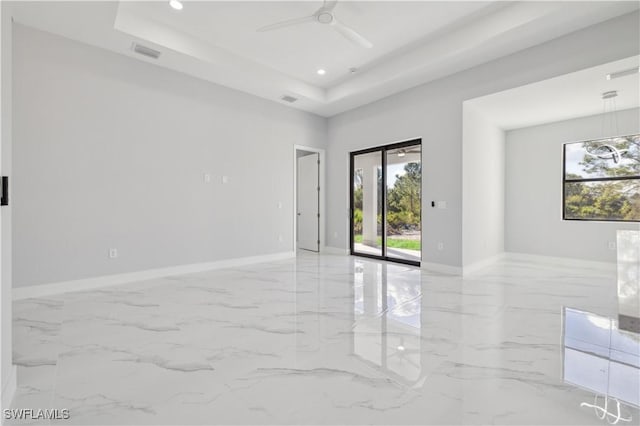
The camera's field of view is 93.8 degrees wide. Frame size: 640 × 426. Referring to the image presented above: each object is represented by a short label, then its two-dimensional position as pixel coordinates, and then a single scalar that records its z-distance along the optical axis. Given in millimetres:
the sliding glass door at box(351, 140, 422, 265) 5516
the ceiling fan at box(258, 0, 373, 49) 3180
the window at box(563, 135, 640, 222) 4980
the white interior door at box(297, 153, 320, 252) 7074
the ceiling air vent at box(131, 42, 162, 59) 3877
